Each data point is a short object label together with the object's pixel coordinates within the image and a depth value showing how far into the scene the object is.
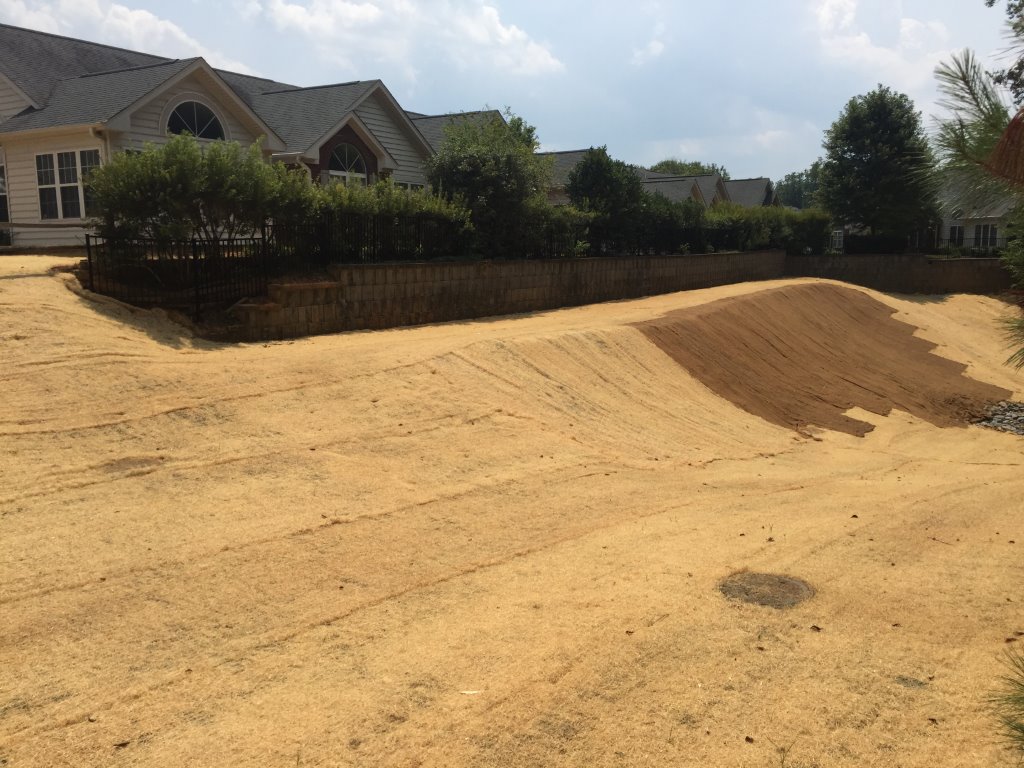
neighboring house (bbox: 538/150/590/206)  32.73
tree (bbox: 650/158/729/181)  91.38
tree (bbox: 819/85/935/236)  36.31
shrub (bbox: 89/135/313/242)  12.75
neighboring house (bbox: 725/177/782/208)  59.03
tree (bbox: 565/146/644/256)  25.83
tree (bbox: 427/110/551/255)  19.91
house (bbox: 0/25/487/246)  18.44
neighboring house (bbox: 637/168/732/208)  45.22
